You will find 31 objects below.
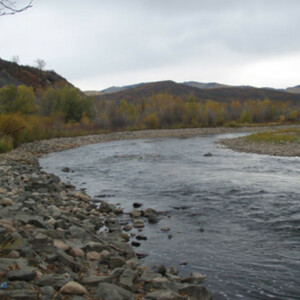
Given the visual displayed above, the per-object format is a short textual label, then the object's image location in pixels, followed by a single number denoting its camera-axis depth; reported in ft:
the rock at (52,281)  13.16
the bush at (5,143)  78.12
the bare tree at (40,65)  343.28
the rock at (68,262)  15.98
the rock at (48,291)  12.41
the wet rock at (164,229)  25.61
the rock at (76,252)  17.95
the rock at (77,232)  21.29
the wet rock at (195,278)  17.16
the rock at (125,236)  23.47
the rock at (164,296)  13.67
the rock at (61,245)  17.98
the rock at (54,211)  25.05
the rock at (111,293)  13.05
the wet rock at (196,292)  15.03
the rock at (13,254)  15.14
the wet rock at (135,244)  22.58
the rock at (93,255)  18.22
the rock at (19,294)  11.59
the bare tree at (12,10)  11.74
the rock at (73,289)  12.87
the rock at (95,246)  19.24
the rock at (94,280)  14.25
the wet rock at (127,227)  25.75
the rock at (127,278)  14.66
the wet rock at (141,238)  23.66
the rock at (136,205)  32.97
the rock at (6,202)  25.83
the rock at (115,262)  17.54
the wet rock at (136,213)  29.19
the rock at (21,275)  12.80
